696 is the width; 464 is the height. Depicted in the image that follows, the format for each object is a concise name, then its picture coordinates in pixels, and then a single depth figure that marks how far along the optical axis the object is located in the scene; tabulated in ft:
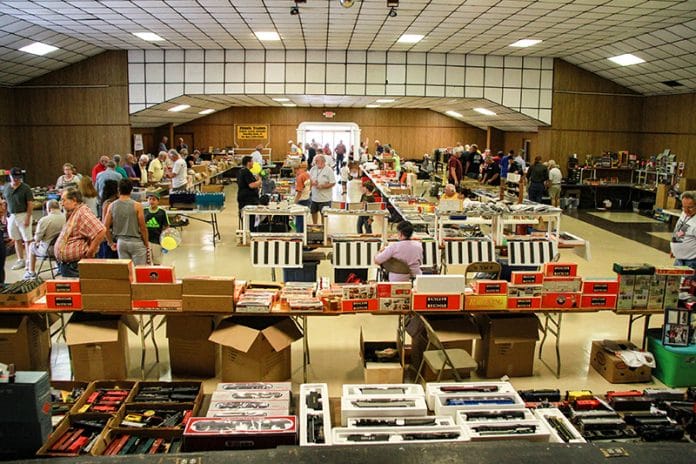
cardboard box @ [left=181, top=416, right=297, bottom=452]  9.02
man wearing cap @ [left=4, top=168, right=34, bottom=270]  26.37
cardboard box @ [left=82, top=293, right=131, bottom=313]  15.90
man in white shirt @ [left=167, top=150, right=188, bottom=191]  38.45
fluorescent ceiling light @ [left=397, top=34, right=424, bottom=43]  39.93
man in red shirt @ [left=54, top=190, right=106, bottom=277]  18.75
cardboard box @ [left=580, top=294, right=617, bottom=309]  17.07
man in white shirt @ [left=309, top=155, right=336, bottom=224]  30.55
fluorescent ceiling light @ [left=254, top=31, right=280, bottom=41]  39.19
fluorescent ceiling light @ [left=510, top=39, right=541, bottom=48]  41.37
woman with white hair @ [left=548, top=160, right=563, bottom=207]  45.93
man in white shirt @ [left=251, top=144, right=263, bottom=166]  50.10
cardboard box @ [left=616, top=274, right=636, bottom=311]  17.07
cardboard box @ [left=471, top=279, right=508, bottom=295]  16.39
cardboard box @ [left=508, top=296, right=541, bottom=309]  16.67
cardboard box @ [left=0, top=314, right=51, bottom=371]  15.83
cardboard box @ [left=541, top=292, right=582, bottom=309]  16.84
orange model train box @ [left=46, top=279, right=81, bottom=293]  15.94
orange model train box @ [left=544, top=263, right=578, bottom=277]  17.25
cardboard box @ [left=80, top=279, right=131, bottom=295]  15.85
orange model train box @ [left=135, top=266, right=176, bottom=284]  16.19
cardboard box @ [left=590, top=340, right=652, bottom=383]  16.87
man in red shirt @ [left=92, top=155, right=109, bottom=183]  34.22
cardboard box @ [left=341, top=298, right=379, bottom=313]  16.55
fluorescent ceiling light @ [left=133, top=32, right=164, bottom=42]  39.50
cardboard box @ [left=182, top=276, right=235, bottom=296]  15.88
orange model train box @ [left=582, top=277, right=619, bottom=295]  17.04
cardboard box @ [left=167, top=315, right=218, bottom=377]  16.69
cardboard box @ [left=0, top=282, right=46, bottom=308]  15.87
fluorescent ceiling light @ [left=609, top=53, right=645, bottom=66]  43.14
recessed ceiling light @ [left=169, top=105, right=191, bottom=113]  57.22
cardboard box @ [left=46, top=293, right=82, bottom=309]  15.94
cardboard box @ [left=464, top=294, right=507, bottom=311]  16.44
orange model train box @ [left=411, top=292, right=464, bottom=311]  16.31
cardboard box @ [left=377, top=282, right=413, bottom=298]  16.40
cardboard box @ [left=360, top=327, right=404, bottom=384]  15.60
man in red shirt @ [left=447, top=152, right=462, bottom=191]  44.50
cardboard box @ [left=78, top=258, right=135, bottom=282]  15.79
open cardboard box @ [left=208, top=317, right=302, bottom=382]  15.48
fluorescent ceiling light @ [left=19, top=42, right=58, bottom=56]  40.47
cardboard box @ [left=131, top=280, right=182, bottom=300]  15.96
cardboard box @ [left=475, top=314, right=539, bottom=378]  16.76
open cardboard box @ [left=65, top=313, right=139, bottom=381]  15.81
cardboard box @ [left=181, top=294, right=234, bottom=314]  15.87
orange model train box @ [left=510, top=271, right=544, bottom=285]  16.58
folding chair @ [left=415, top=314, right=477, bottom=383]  14.62
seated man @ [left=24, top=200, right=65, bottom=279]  22.53
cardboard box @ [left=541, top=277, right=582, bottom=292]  16.87
